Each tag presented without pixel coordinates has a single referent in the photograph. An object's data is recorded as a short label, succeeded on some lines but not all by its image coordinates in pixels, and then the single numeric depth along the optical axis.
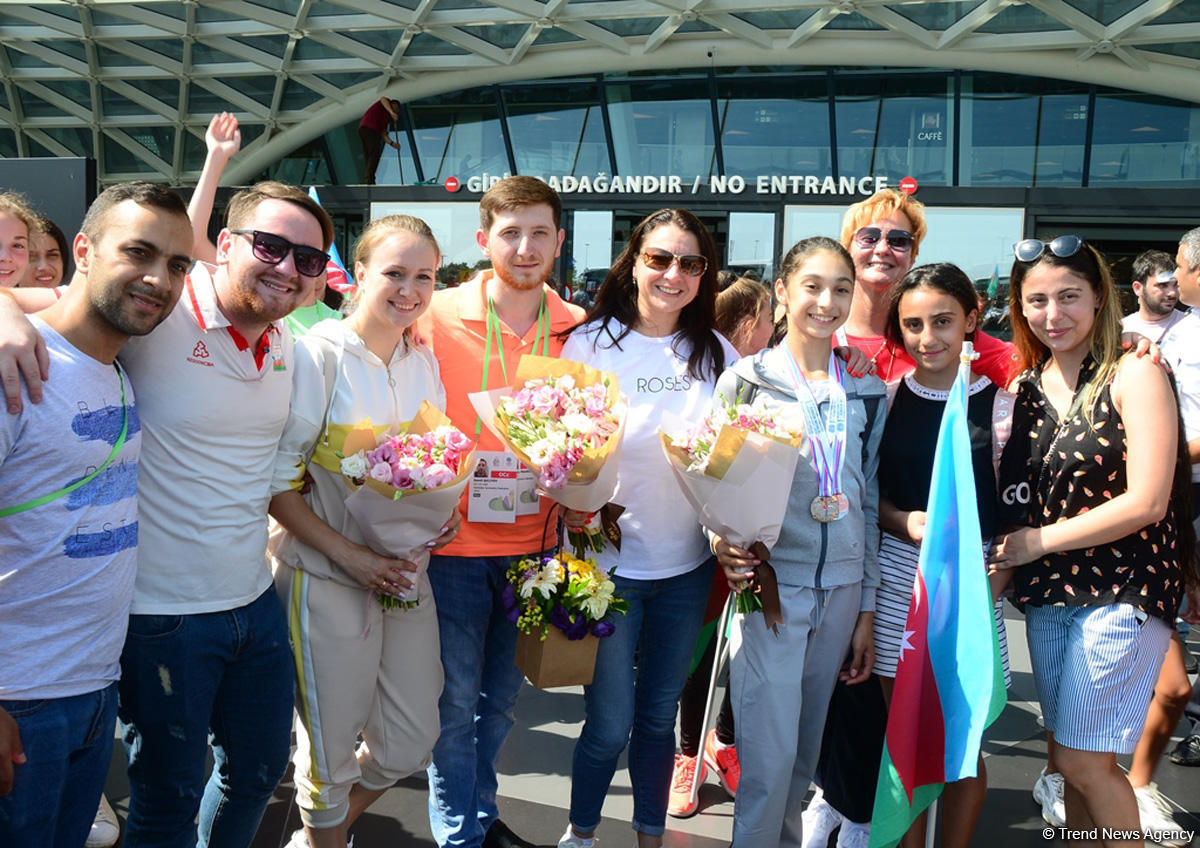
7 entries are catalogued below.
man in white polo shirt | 2.54
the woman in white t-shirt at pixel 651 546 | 3.28
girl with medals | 3.17
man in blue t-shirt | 2.12
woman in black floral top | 2.94
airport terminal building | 14.34
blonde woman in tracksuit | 2.94
